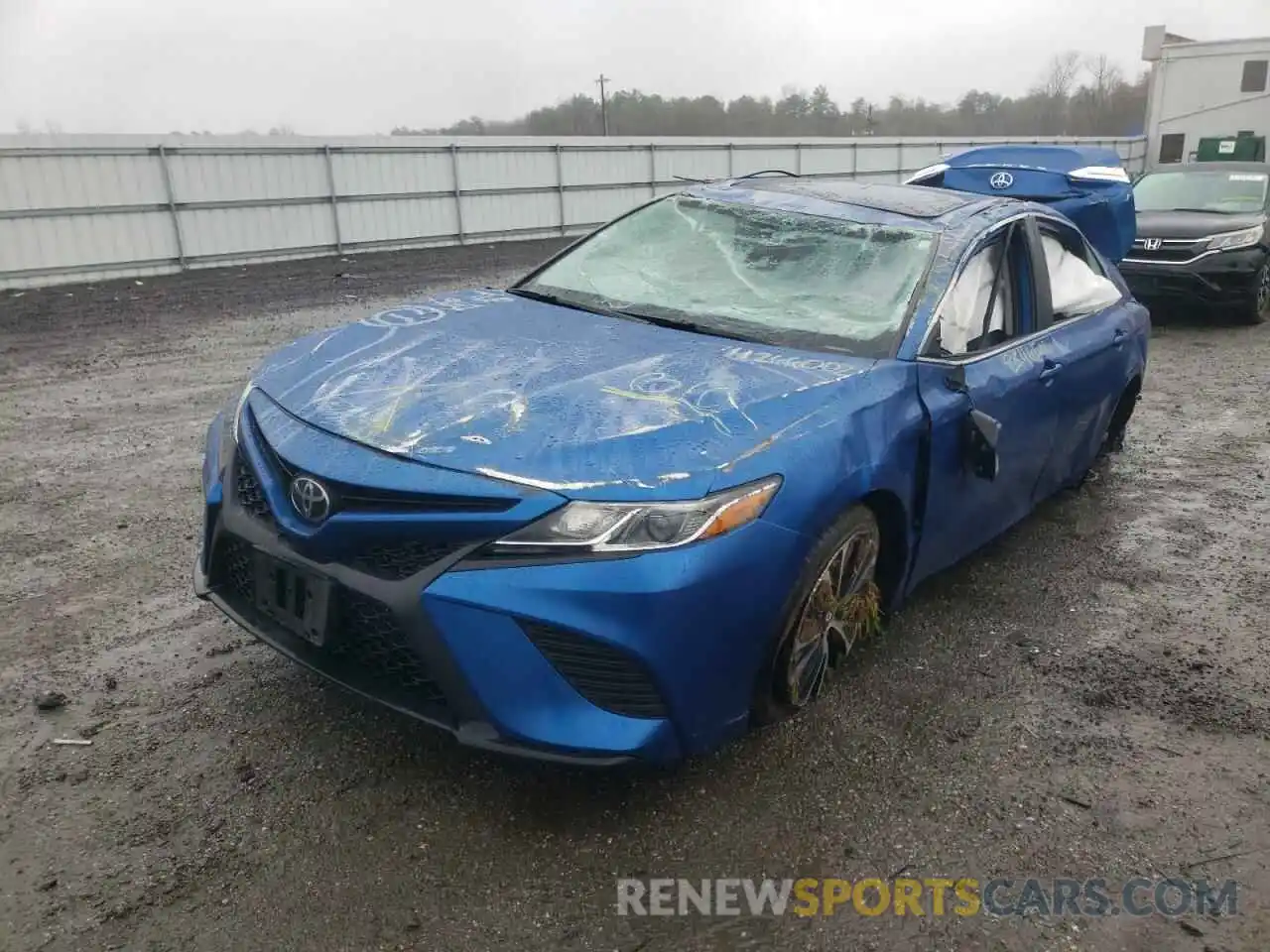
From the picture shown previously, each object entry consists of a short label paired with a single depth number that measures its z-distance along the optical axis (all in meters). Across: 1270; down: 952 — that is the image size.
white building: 28.09
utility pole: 64.38
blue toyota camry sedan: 2.30
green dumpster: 27.52
